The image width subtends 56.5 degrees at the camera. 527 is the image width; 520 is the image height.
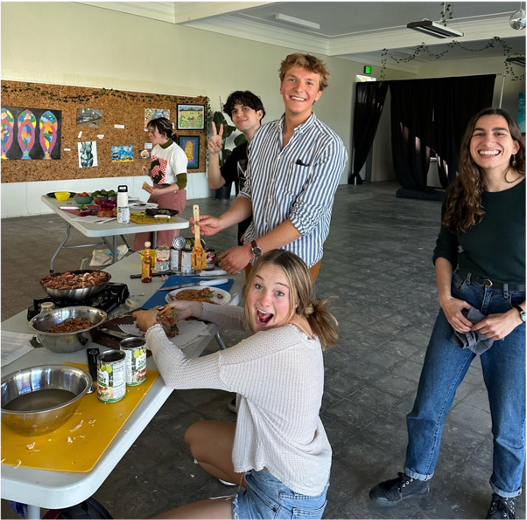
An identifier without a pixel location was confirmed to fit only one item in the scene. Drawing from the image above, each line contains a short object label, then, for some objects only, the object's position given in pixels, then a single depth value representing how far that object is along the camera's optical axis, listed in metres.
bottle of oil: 2.21
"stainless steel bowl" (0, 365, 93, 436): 1.08
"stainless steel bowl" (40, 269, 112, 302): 1.74
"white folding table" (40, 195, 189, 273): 3.26
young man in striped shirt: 2.00
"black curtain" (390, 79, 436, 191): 11.32
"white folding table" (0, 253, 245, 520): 0.97
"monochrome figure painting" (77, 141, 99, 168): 7.73
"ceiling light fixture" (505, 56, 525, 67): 8.80
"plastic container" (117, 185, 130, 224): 3.47
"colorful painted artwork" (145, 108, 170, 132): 8.40
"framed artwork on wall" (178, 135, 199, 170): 9.16
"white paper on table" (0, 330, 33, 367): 1.46
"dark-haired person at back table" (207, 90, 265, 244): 2.89
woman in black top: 1.56
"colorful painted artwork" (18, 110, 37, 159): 6.98
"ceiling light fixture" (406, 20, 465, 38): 6.64
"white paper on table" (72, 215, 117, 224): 3.49
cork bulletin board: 6.96
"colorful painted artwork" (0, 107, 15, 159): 6.77
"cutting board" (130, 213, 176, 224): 3.54
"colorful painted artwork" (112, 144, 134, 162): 8.12
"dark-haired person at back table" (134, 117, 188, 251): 4.24
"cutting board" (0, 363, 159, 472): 1.03
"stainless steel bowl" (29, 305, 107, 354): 1.45
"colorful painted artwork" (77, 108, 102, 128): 7.60
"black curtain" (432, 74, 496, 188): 10.39
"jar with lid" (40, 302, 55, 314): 1.65
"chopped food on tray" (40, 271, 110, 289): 1.81
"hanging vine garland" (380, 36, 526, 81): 9.91
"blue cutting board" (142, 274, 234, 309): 1.92
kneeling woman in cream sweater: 1.27
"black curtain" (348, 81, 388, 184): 12.11
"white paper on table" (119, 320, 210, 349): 1.61
